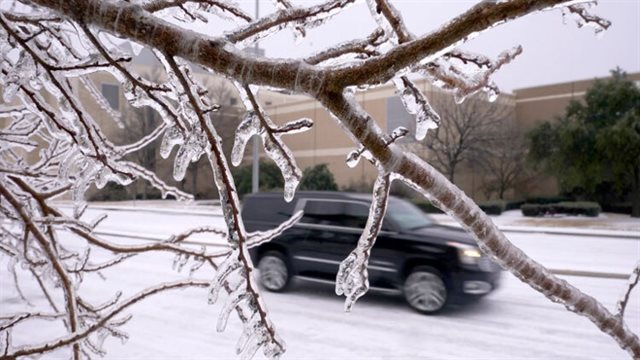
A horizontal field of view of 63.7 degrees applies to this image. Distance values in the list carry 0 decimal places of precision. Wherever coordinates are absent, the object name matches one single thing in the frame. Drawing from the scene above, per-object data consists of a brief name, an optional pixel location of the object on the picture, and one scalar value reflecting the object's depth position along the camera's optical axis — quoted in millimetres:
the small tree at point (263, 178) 31656
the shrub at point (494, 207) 23733
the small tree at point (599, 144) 24500
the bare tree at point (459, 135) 25422
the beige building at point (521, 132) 29672
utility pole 17484
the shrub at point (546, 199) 27609
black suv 7301
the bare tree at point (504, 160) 28328
